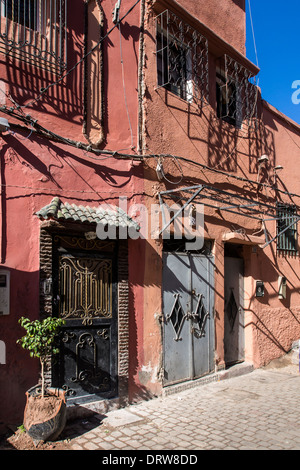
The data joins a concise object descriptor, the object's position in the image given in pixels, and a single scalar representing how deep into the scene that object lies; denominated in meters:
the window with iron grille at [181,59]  7.69
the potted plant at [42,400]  4.55
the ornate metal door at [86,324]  5.58
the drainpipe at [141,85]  6.92
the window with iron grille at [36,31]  5.42
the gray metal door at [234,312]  8.82
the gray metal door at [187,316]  7.09
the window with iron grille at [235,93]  9.11
